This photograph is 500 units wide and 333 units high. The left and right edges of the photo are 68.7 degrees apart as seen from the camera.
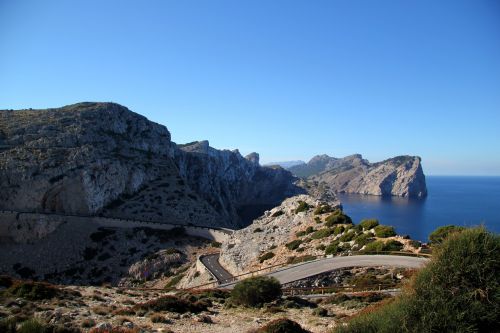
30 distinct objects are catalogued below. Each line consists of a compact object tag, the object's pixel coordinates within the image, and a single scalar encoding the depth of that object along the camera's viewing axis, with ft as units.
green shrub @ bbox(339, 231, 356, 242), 119.14
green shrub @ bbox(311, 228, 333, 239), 130.65
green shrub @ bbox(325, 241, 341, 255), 113.39
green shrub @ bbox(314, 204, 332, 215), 155.90
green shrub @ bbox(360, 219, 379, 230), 126.72
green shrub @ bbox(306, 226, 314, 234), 141.47
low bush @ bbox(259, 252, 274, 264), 132.20
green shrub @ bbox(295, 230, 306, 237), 142.20
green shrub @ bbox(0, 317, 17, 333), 38.50
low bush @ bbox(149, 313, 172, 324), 52.60
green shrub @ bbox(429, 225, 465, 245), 91.63
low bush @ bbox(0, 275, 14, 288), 69.72
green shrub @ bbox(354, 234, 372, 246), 112.35
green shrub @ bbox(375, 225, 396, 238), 115.75
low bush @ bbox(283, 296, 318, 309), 67.36
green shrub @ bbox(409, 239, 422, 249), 101.75
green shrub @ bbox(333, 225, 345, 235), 127.34
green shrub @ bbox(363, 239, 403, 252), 103.96
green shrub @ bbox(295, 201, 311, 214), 166.81
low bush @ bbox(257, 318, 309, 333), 44.27
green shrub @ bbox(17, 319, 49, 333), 37.65
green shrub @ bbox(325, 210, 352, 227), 136.46
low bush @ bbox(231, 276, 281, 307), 68.80
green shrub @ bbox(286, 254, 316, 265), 113.10
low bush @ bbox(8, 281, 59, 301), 62.54
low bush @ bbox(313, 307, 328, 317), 60.03
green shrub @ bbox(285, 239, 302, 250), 130.31
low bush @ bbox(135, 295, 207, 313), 59.52
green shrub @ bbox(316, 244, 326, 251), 120.18
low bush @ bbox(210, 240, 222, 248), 195.72
